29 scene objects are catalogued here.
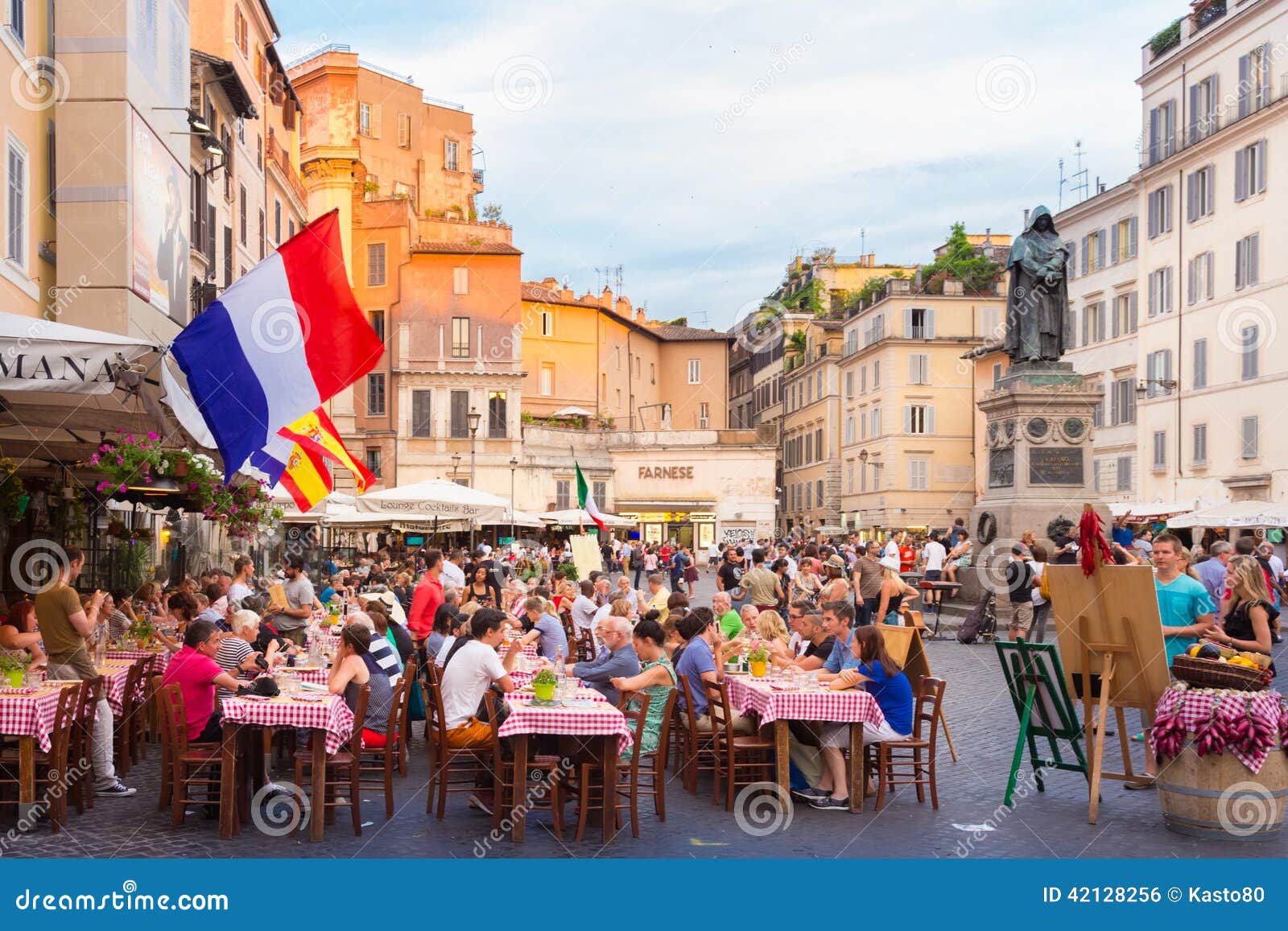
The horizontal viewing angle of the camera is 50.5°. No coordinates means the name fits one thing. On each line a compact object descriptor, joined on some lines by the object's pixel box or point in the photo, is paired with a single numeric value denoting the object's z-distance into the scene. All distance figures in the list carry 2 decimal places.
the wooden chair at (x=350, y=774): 8.47
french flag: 10.29
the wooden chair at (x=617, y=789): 8.34
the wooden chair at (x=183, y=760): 8.38
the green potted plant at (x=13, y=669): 8.75
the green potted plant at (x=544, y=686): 8.59
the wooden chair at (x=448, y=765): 8.99
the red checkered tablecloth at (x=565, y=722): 8.30
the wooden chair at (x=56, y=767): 8.57
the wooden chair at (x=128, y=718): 10.60
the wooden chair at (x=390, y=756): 9.10
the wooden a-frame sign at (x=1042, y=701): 9.23
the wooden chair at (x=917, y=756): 9.46
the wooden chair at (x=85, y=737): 9.20
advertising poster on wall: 17.14
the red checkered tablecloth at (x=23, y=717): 8.45
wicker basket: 8.20
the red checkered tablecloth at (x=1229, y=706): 8.06
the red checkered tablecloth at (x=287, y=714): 8.25
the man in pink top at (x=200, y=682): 9.02
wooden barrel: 8.12
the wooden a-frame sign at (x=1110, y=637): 8.97
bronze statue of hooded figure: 22.25
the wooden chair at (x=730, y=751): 9.40
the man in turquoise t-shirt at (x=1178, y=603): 9.85
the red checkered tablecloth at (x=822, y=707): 9.24
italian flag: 33.16
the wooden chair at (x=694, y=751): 10.10
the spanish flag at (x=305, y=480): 18.52
